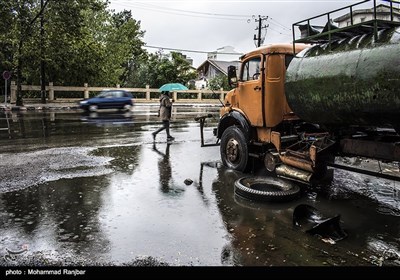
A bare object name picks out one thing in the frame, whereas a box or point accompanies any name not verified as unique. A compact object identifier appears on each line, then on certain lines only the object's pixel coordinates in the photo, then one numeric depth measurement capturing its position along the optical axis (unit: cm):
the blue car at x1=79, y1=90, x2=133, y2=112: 2530
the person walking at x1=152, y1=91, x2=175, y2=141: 1245
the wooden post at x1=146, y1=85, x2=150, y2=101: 3857
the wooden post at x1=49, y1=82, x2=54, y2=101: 3249
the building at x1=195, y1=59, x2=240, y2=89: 5648
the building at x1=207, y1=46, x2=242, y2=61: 7402
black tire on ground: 586
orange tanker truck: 476
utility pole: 4281
